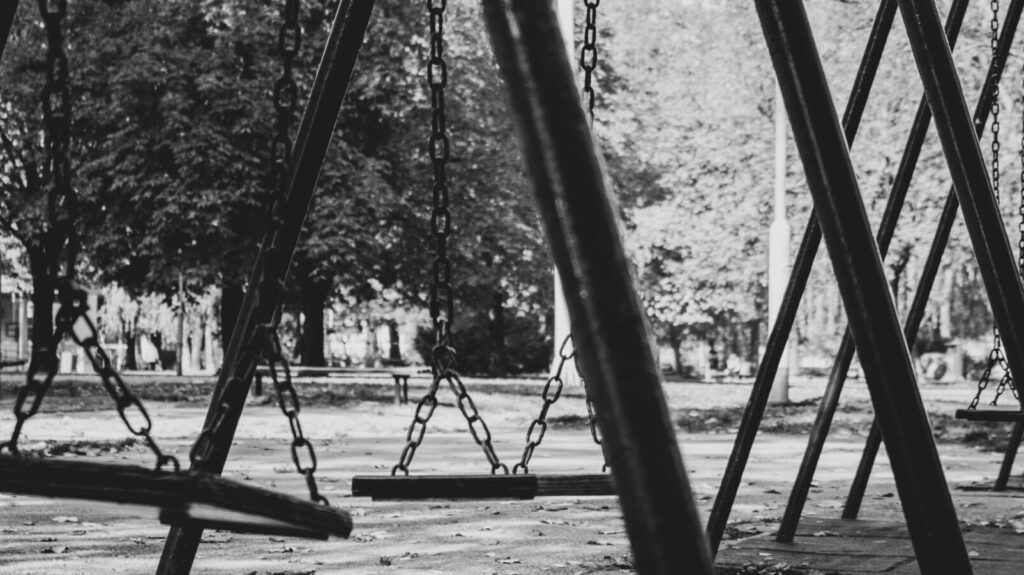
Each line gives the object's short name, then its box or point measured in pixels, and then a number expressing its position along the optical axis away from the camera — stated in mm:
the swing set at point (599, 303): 1795
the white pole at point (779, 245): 17891
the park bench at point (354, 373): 17422
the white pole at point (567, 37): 15641
